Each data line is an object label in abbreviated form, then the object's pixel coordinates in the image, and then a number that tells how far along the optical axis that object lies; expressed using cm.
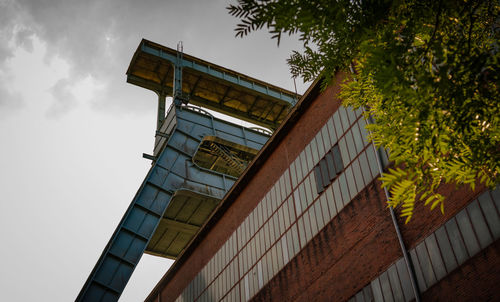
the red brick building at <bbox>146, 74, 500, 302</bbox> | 868
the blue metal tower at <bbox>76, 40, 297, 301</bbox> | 2000
